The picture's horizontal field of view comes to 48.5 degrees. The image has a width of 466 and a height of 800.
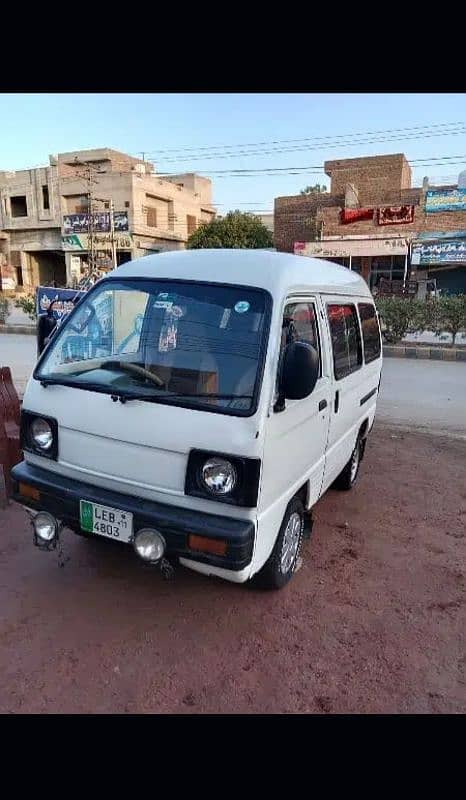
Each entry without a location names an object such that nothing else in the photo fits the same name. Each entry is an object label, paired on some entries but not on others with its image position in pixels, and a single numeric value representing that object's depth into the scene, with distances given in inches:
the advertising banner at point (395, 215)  944.9
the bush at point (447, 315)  508.4
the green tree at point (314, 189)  1896.4
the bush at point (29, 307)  734.4
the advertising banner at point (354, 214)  979.9
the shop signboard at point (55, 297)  307.0
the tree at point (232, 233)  1368.1
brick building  922.7
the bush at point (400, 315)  524.4
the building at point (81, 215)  1467.8
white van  97.0
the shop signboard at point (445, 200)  902.4
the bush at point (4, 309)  735.1
